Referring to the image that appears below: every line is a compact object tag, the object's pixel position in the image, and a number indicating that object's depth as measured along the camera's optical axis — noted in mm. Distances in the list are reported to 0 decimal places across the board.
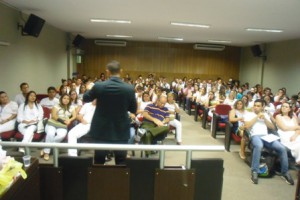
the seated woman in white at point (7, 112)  4605
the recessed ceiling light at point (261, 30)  7784
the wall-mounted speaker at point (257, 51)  12703
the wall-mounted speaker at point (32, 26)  6473
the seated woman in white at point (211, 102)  7047
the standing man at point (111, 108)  2613
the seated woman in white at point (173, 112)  5367
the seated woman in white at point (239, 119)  4969
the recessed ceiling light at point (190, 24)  7315
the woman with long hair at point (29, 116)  4472
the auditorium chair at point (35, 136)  4496
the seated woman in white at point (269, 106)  6379
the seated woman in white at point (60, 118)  4528
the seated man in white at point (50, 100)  5809
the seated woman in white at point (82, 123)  4488
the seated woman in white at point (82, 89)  7288
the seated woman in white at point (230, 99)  7370
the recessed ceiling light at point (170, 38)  11967
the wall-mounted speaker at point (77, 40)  11609
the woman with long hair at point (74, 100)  5279
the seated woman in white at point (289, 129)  4199
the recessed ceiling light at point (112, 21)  7278
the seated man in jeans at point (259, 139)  4094
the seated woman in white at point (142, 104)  5318
